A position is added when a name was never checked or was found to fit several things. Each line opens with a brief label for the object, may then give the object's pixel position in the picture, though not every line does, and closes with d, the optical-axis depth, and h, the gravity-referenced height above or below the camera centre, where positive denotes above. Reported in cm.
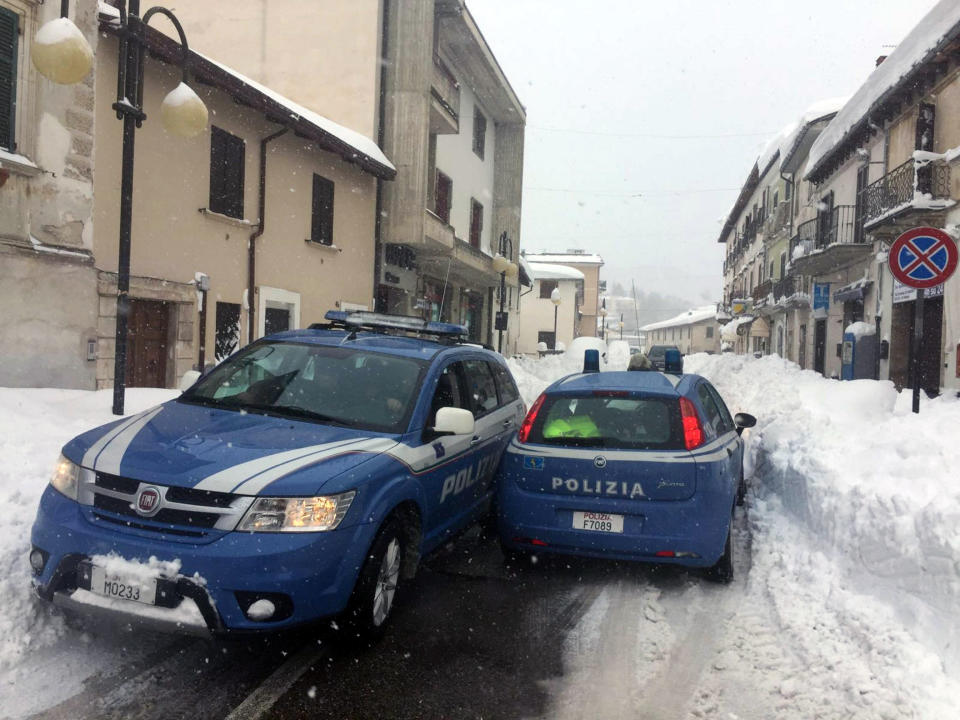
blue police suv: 333 -82
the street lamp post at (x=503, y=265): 2233 +249
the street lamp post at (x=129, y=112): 746 +231
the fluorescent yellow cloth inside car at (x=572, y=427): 531 -59
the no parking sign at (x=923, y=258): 833 +119
